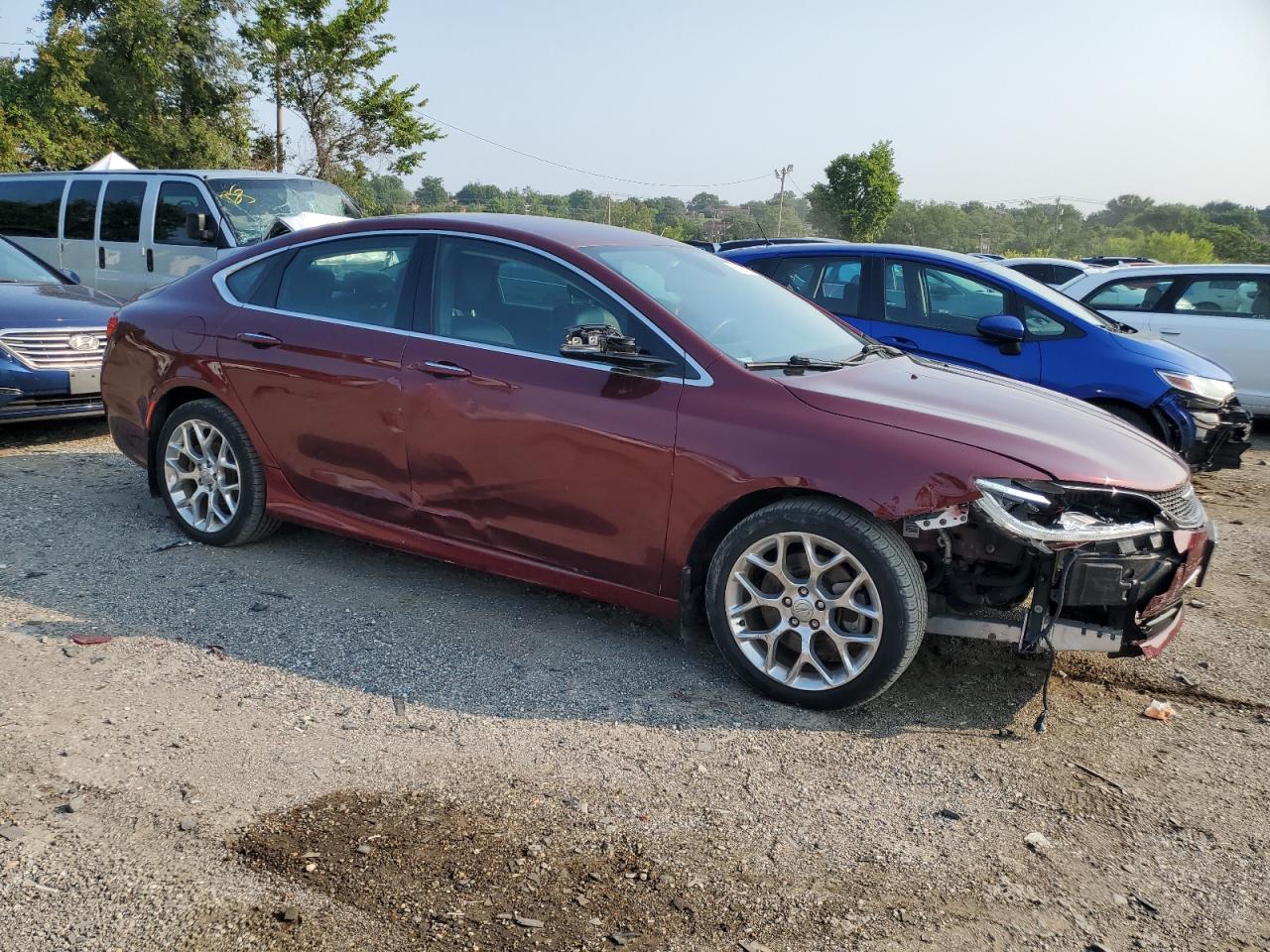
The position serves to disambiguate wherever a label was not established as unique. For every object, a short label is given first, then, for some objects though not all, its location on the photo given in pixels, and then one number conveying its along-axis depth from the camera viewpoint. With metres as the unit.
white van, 10.37
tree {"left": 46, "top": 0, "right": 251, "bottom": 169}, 31.12
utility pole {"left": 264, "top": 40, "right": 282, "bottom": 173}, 31.77
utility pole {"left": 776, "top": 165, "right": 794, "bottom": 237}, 67.86
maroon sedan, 3.61
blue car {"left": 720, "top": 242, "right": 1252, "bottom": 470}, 6.96
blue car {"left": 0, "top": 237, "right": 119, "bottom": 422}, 7.14
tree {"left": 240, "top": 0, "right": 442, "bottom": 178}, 31.05
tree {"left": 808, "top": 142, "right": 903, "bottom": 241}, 70.44
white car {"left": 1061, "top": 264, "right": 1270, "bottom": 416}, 9.54
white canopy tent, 17.00
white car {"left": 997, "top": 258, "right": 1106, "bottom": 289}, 16.78
